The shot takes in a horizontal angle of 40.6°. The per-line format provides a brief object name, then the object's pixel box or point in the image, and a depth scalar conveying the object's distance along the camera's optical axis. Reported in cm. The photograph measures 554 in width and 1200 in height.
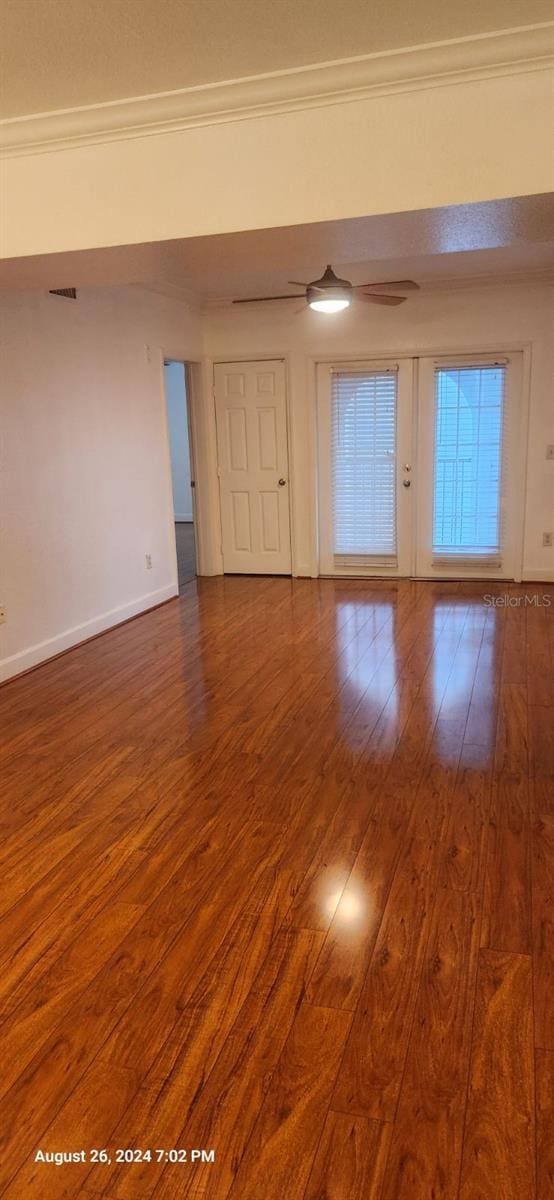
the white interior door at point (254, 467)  696
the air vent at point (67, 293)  470
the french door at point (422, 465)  644
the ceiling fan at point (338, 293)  447
